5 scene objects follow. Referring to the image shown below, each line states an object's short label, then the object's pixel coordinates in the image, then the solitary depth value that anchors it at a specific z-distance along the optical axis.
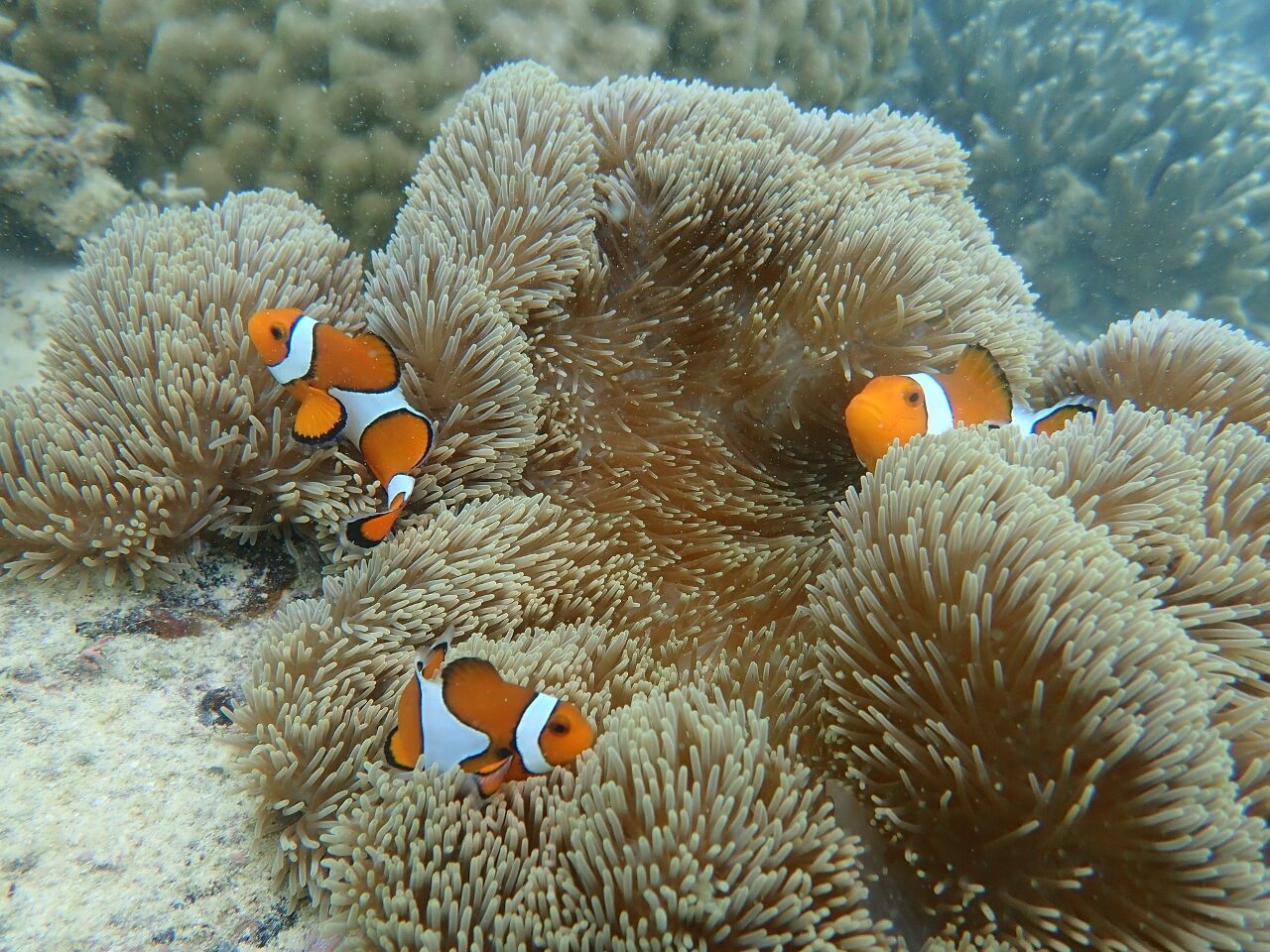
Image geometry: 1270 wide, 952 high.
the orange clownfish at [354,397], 0.27
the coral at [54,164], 0.54
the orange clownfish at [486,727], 0.22
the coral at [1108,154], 0.97
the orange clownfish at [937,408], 0.29
